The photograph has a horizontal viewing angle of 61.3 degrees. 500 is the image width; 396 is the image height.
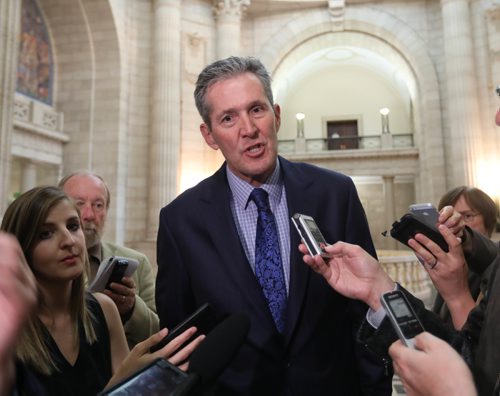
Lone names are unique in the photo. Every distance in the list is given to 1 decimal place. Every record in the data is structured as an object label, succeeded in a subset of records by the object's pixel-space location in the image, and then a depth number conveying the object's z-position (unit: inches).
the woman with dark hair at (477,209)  114.9
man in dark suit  62.8
